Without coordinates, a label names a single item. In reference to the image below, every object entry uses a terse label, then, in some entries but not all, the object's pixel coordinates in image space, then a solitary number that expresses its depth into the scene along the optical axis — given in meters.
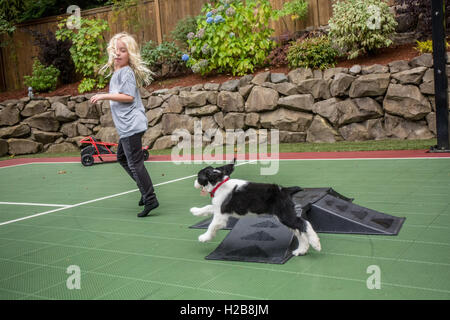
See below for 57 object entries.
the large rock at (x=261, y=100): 13.13
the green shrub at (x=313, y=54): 12.81
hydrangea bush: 14.02
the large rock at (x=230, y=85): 13.77
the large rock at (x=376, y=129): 11.88
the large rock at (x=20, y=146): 16.09
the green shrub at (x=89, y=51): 16.55
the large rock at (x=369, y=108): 11.88
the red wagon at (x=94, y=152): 11.44
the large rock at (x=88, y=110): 15.84
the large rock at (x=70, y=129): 16.20
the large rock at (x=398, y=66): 11.62
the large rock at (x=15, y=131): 16.11
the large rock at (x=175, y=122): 14.31
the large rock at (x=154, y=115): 14.73
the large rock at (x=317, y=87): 12.52
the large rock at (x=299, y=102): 12.67
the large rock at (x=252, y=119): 13.38
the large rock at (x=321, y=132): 12.41
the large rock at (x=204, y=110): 13.98
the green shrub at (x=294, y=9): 14.05
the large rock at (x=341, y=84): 12.15
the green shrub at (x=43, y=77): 17.16
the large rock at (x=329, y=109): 12.35
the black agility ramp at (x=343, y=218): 4.30
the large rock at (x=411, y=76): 11.31
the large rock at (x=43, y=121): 16.27
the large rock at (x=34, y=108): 16.31
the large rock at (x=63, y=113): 16.17
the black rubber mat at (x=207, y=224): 4.87
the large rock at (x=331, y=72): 12.41
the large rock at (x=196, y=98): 14.03
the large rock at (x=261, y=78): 13.41
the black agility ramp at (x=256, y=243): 3.79
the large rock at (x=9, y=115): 16.23
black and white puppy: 3.64
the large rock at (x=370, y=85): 11.72
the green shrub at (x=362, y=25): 12.03
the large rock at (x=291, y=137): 12.84
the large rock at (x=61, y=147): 16.25
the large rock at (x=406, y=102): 11.28
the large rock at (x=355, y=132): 12.04
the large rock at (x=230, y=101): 13.59
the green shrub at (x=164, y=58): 15.72
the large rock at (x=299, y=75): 12.80
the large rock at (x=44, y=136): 16.23
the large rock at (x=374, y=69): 11.82
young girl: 5.50
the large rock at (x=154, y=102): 14.87
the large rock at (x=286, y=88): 12.88
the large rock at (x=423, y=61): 11.30
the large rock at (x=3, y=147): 15.93
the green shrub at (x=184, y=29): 15.54
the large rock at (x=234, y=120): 13.54
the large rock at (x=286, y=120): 12.77
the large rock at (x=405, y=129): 11.36
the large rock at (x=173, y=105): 14.48
